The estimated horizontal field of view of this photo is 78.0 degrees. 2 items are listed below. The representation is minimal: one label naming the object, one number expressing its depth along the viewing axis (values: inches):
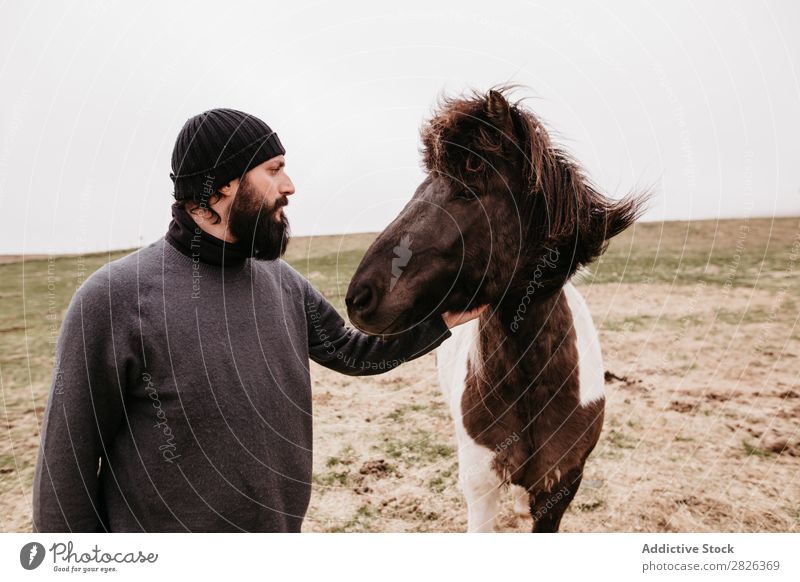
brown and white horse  69.8
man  62.1
